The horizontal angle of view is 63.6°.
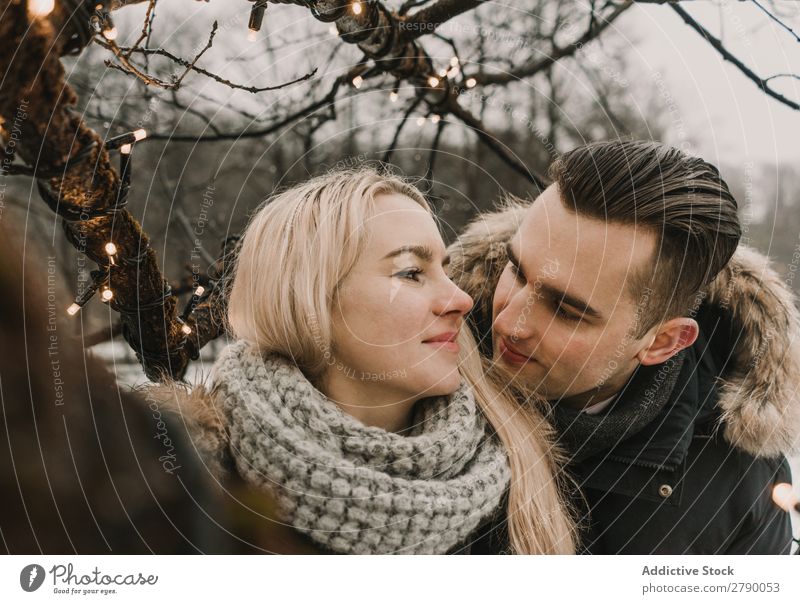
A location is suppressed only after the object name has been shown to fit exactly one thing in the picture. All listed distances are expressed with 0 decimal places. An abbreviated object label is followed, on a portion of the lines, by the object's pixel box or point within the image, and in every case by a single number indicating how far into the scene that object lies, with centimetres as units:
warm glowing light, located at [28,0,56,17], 62
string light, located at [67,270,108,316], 67
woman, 63
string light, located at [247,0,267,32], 71
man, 72
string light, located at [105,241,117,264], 66
